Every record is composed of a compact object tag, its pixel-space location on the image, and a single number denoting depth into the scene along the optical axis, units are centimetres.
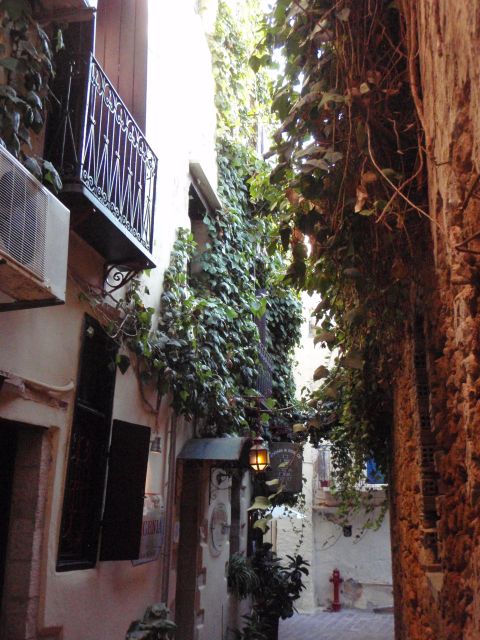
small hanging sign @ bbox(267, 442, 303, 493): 1062
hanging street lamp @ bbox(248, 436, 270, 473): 856
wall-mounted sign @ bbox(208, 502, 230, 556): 928
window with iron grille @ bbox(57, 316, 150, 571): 552
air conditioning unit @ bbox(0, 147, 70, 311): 371
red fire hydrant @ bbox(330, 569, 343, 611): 1890
